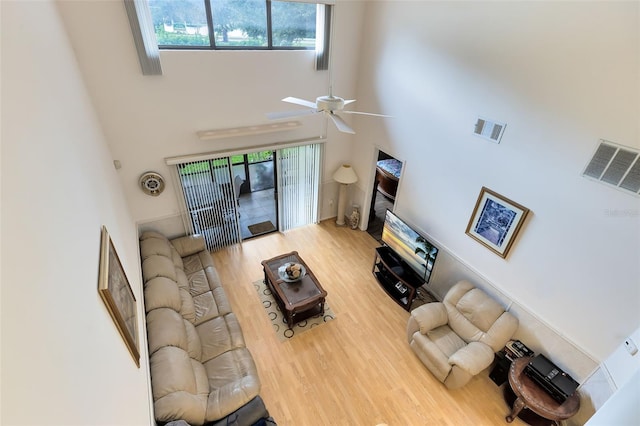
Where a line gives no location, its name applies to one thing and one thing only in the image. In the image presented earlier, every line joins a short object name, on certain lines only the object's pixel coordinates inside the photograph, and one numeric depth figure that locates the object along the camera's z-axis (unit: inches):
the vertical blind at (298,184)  237.6
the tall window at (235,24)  161.0
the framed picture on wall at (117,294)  84.4
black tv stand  197.8
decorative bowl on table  190.4
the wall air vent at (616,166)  107.3
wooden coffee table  179.6
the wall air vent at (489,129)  146.4
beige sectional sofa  118.0
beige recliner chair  150.1
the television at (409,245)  191.0
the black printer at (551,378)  134.1
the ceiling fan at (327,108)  122.3
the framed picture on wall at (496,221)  148.8
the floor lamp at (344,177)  249.6
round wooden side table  130.6
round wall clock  189.3
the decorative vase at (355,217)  266.4
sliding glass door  211.3
